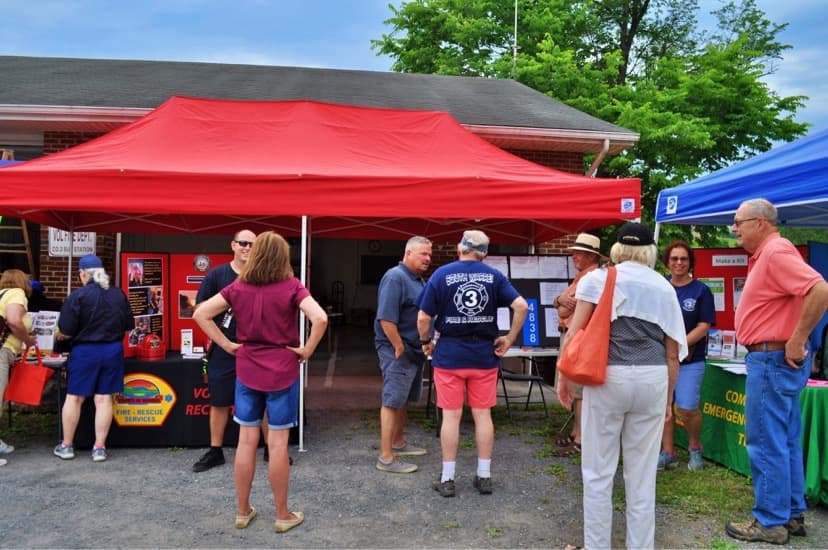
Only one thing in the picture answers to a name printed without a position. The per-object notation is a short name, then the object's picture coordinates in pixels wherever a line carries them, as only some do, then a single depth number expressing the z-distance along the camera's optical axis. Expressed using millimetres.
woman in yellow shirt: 4824
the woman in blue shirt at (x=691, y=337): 4684
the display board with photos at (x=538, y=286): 6566
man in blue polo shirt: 4664
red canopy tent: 4988
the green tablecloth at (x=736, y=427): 4031
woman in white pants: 2992
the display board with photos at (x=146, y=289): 5789
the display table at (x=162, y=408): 5227
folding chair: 6266
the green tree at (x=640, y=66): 14672
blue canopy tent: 4234
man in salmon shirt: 3455
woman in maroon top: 3402
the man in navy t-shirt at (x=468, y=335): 4137
